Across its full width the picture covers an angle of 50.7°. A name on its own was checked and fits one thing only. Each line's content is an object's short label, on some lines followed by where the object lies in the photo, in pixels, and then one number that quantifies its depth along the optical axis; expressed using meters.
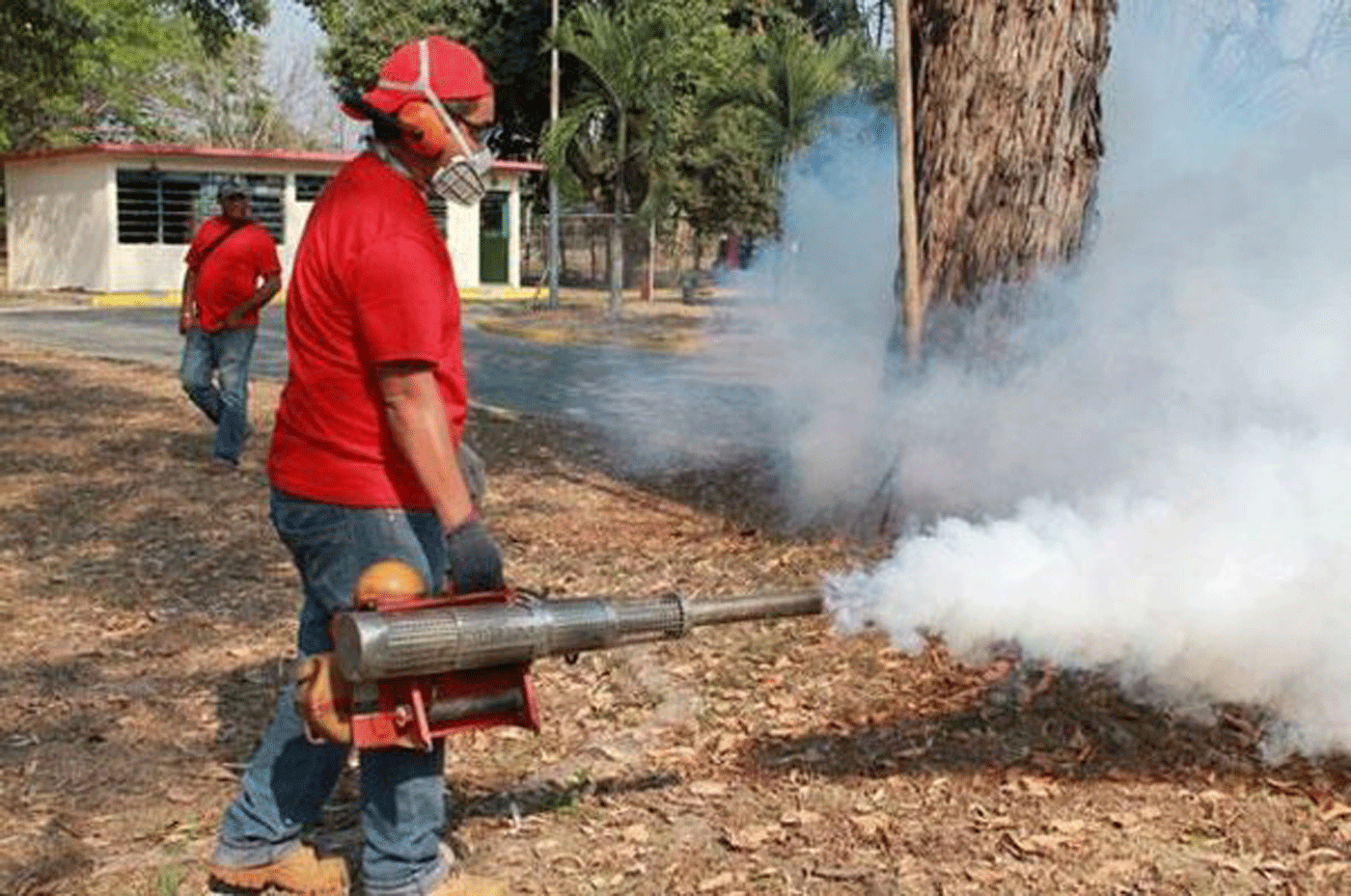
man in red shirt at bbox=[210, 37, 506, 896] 3.12
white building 29.97
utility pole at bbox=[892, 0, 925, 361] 6.07
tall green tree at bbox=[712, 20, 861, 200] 20.84
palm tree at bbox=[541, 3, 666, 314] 23.08
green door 34.78
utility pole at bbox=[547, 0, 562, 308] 24.34
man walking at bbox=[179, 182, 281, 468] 9.07
